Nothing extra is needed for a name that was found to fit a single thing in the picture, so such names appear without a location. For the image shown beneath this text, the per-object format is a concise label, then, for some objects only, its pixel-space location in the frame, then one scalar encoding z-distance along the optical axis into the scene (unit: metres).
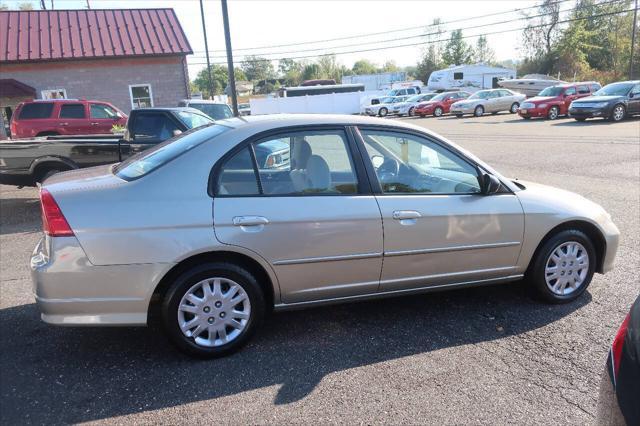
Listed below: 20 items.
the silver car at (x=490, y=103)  29.86
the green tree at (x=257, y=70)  122.21
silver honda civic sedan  3.06
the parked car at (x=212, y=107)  13.07
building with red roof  20.61
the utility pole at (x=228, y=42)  13.02
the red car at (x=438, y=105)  33.69
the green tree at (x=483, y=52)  87.38
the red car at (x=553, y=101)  23.94
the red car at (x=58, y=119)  14.72
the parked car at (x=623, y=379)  1.60
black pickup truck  7.66
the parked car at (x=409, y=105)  35.91
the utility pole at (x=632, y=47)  39.94
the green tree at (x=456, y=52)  82.44
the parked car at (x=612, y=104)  20.27
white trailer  50.72
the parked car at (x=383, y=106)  37.66
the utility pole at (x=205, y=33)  28.41
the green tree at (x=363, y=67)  119.44
